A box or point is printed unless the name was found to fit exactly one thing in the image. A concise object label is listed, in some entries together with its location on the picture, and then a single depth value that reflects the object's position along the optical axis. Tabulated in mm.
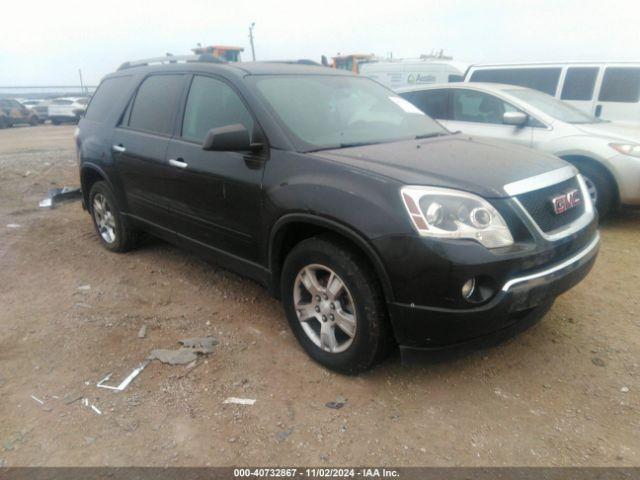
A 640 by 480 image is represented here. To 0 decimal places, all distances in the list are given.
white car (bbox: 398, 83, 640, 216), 5359
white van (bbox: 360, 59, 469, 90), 12875
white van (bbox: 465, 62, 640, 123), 7555
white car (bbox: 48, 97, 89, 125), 26125
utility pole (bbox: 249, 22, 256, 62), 35156
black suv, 2340
